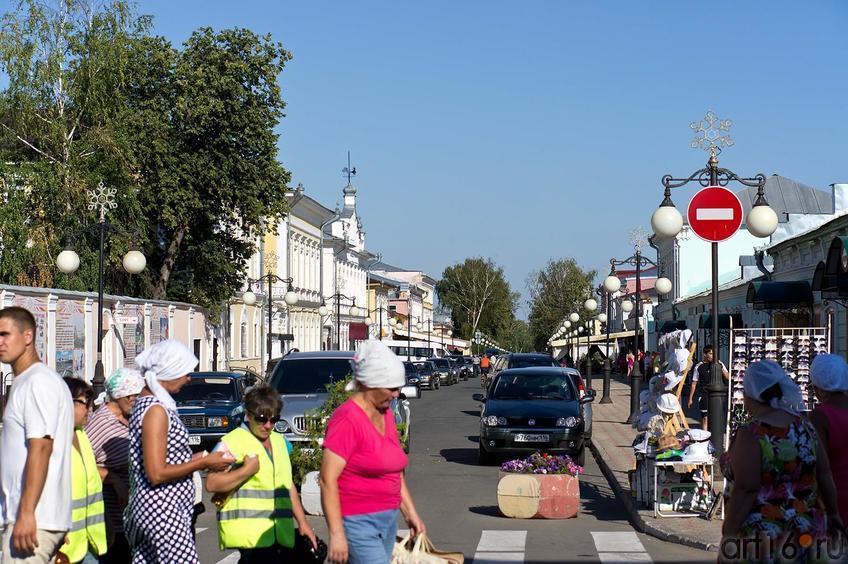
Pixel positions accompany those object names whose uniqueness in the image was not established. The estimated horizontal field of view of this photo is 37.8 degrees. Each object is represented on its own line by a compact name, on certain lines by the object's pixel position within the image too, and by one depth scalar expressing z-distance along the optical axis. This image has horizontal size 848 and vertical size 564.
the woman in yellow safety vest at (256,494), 6.38
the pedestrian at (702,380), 21.50
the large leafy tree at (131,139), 42.66
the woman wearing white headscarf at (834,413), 6.81
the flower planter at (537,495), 13.48
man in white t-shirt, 5.66
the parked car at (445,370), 68.19
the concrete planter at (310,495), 13.59
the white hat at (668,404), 14.09
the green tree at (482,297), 146.38
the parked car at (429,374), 58.85
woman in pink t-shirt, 5.72
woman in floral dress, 5.73
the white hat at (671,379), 16.44
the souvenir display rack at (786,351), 16.11
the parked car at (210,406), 20.52
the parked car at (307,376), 18.17
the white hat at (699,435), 13.14
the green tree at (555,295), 119.04
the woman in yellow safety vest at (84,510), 6.34
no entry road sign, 14.82
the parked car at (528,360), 36.94
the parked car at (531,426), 19.42
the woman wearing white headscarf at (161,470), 6.12
